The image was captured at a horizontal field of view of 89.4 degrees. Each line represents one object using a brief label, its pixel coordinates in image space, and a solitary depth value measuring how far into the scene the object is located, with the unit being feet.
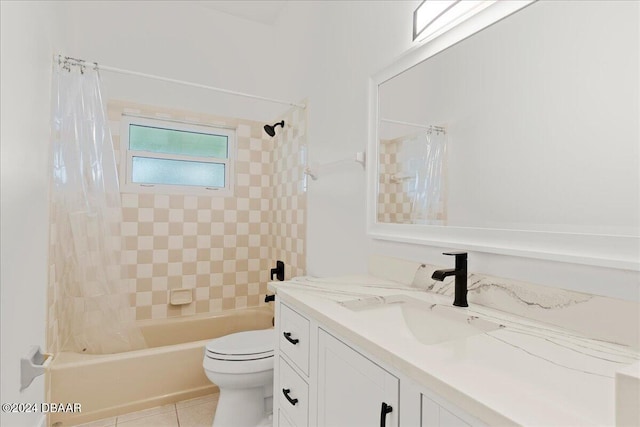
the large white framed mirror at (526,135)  2.47
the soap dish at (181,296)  8.26
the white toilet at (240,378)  5.41
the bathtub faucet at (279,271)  8.39
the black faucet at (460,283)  3.31
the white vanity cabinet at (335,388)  2.02
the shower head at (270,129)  8.24
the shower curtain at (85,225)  5.77
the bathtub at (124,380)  5.73
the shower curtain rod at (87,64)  5.73
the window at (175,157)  8.08
